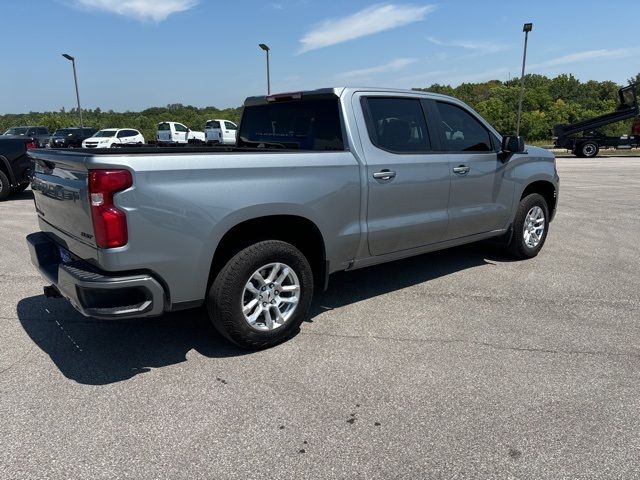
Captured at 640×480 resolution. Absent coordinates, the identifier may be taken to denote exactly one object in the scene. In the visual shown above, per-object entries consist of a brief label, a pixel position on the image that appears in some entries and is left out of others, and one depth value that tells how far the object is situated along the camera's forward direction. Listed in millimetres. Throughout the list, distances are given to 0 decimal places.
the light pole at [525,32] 26969
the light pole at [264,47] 30775
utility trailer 24102
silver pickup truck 2920
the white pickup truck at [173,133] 31000
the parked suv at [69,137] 27775
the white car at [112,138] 26766
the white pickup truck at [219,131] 29031
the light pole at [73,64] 35219
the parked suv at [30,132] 28427
